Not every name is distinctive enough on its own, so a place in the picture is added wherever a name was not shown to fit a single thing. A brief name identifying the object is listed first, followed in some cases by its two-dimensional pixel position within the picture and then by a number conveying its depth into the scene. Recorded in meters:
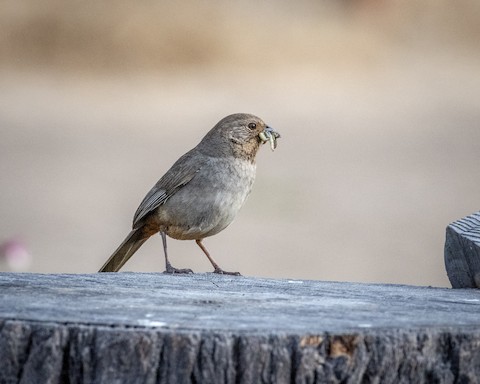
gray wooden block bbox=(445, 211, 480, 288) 8.30
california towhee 11.45
